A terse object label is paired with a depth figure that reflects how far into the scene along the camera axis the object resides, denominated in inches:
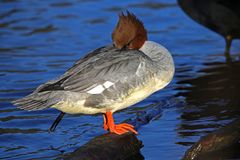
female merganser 427.8
